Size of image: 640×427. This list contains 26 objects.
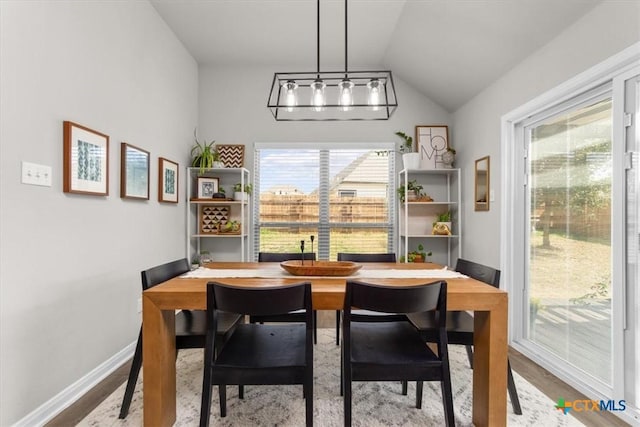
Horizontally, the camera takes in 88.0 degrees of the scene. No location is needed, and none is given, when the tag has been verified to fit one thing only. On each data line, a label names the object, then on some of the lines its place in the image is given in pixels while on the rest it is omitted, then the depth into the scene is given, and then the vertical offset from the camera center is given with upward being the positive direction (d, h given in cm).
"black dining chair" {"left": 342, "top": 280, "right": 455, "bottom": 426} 138 -64
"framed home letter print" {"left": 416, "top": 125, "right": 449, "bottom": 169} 385 +83
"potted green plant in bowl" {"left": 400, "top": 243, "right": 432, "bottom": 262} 362 -46
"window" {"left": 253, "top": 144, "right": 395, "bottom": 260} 397 +17
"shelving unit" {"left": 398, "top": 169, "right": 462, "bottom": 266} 385 +0
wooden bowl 187 -32
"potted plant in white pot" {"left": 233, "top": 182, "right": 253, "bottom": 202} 359 +24
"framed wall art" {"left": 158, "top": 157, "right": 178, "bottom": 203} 293 +30
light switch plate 159 +20
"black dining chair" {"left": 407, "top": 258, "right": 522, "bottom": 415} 177 -63
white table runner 188 -36
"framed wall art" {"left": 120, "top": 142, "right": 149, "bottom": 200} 238 +31
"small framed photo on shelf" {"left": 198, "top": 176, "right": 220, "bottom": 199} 364 +30
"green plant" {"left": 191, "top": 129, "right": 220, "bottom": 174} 355 +66
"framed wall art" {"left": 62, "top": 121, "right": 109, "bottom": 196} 184 +32
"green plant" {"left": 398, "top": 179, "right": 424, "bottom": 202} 373 +28
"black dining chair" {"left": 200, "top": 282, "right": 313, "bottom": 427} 137 -64
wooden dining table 152 -58
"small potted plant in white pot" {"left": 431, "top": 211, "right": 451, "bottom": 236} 362 -13
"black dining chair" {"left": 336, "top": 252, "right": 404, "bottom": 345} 261 -35
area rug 170 -107
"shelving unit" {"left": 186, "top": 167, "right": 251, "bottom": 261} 355 -5
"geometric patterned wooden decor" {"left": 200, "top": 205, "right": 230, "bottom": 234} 376 -3
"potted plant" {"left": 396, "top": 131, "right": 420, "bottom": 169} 363 +67
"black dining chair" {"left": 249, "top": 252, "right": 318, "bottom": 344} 215 -65
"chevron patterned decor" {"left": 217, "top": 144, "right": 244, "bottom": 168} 386 +71
